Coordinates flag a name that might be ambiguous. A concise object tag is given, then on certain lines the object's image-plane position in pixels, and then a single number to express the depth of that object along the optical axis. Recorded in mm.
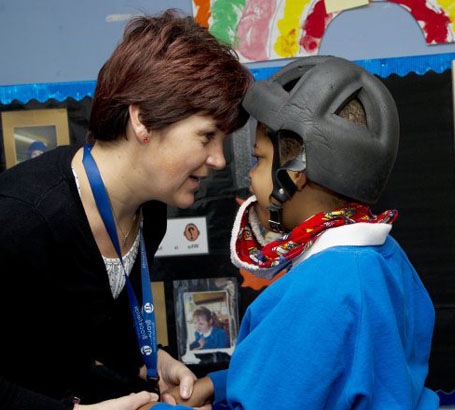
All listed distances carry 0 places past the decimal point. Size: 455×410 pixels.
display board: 1795
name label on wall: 1905
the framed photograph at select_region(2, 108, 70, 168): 1887
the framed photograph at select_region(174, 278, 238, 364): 1934
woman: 1131
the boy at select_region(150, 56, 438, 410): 846
